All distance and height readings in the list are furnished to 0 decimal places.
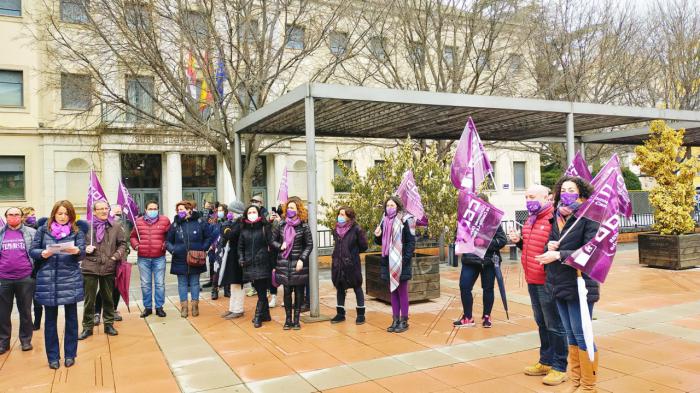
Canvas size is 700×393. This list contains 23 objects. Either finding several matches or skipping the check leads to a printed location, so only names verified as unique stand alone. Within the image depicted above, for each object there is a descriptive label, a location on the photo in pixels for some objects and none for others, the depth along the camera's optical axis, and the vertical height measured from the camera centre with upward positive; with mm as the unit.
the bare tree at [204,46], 11203 +3653
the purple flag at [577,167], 8531 +478
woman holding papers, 5637 -766
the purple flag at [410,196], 8172 +49
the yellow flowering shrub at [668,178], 11844 +344
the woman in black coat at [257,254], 7613 -756
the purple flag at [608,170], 4624 +221
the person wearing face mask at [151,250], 8148 -709
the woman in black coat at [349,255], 7536 -793
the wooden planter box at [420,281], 8867 -1412
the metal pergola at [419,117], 7898 +1548
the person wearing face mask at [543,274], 4895 -745
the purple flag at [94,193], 7705 +206
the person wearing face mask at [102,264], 7312 -819
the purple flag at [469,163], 6777 +462
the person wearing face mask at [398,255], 7055 -761
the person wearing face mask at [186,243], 8109 -603
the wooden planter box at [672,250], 11711 -1317
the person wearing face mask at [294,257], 7441 -796
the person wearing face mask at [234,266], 7934 -979
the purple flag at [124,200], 9027 +99
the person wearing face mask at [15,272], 6168 -760
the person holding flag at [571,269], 4395 -643
